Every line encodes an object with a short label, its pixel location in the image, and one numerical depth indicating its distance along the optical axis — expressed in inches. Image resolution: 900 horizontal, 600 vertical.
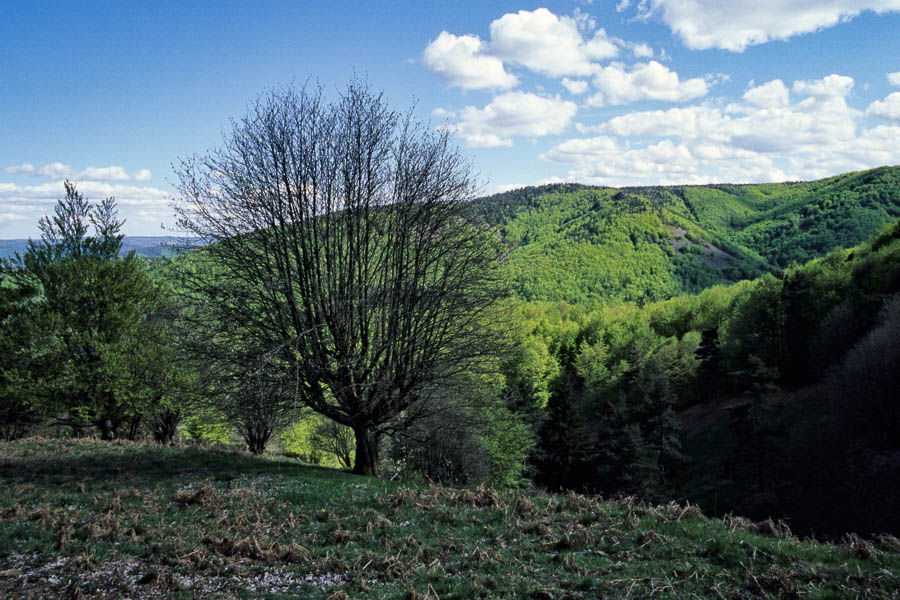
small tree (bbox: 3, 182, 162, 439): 743.7
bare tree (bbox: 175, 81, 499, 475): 508.1
